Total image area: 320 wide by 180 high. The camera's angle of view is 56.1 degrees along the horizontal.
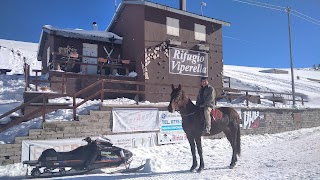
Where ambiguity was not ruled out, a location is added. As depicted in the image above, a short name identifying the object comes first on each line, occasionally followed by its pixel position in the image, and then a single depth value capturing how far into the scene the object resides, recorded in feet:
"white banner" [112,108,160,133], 41.78
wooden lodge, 62.08
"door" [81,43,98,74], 66.56
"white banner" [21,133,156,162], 33.60
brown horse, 26.65
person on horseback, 27.40
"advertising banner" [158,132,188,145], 45.29
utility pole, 96.78
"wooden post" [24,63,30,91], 51.45
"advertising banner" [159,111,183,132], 46.50
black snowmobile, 27.66
